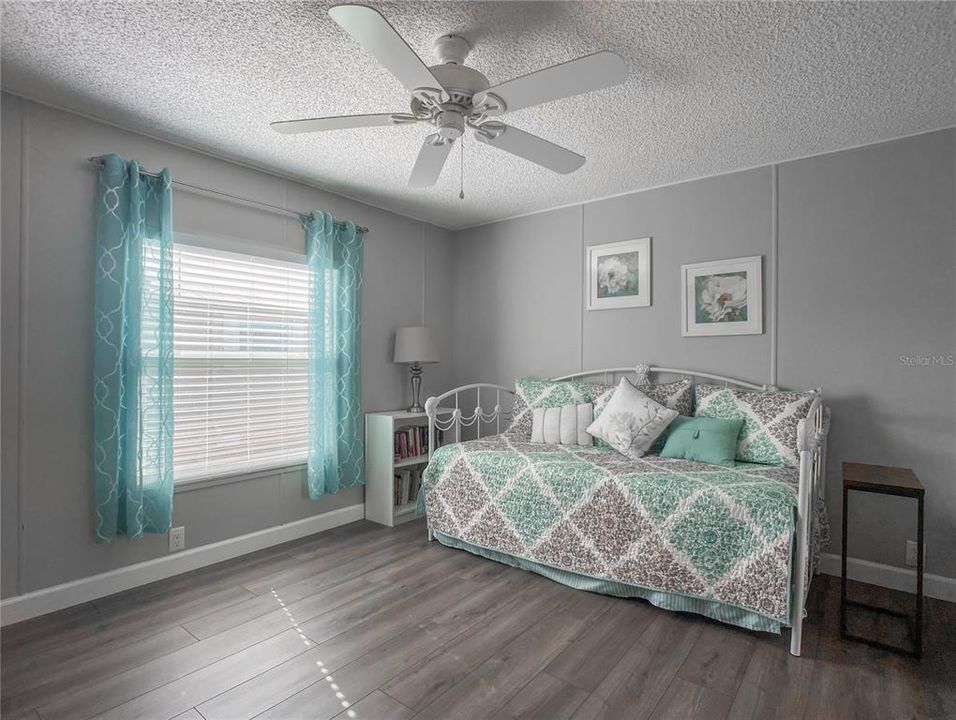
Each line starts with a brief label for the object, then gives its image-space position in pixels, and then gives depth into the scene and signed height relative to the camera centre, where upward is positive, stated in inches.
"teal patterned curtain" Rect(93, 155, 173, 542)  96.9 +1.1
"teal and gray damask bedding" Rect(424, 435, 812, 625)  83.4 -29.4
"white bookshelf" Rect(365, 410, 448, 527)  142.1 -29.9
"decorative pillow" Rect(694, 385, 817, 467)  106.0 -12.3
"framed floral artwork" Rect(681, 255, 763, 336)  122.1 +15.8
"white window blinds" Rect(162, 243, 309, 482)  112.0 -0.7
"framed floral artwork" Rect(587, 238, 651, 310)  139.1 +24.2
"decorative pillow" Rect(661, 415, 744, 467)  108.3 -17.1
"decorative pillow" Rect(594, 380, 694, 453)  124.8 -8.2
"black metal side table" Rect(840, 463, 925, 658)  79.0 -19.9
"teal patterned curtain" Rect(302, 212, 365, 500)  133.6 +1.5
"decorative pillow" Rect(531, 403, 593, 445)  130.7 -16.7
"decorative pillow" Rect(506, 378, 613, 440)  139.6 -9.7
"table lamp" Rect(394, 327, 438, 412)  150.6 +4.1
